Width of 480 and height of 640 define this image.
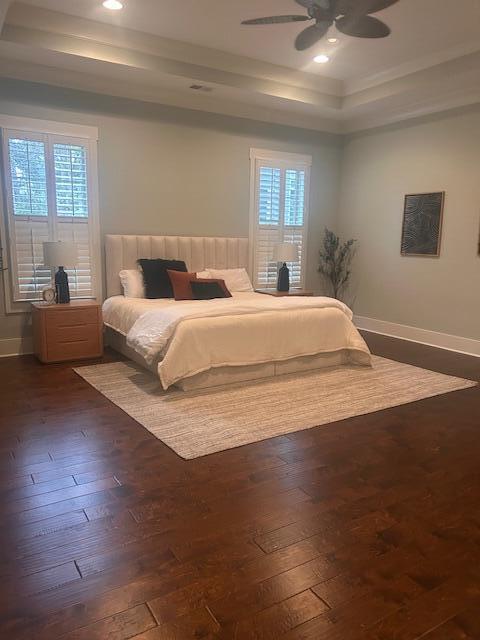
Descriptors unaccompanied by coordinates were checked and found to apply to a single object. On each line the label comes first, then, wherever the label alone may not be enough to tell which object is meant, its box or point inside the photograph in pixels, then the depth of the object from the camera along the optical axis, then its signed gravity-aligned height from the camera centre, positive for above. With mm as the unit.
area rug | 3150 -1330
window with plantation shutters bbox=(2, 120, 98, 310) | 4801 +301
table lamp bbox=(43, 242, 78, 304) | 4723 -296
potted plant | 7180 -375
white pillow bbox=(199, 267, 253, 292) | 5895 -552
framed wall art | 5773 +185
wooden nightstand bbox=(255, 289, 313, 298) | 6121 -765
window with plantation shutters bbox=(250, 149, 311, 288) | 6402 +402
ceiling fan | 3361 +1629
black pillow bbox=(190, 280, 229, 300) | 5191 -631
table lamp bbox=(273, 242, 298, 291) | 6285 -261
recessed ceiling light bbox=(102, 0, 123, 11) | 3850 +1898
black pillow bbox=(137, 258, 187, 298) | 5293 -515
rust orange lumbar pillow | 5156 -572
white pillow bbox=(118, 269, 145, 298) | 5316 -590
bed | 3875 -903
